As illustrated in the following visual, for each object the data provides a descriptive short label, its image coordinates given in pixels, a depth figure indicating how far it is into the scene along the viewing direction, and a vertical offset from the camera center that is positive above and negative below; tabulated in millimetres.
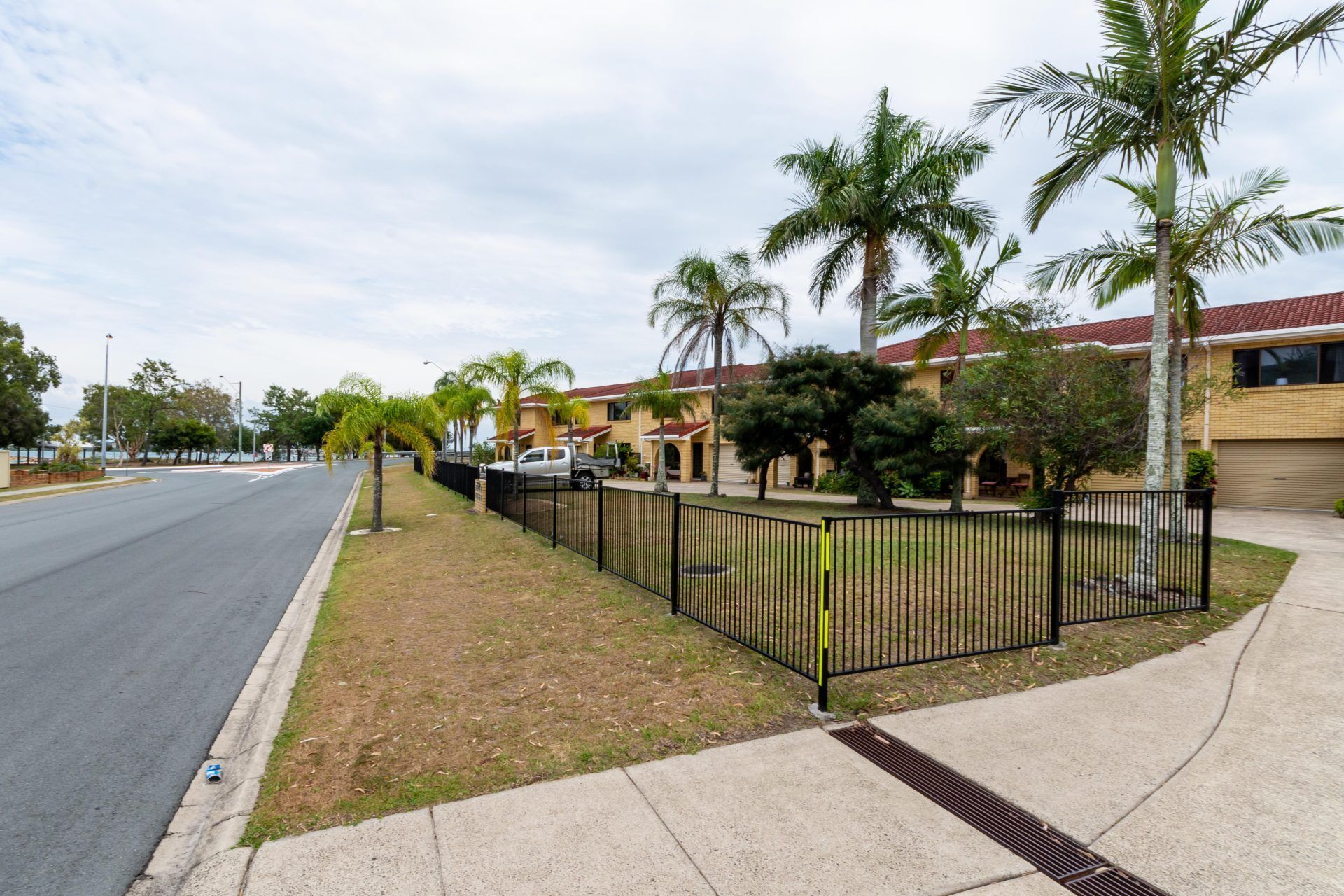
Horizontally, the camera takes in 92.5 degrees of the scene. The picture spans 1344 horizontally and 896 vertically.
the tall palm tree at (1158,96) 6816 +4258
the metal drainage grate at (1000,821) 2646 -1725
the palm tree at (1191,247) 10258 +3601
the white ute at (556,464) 26219 -582
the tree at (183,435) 62750 +791
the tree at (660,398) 30297 +2559
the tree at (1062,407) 12062 +997
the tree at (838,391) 17391 +1772
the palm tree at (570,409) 25234 +1845
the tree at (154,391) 61000 +5227
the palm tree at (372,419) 13930 +614
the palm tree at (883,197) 17578 +7167
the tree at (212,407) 68688 +4185
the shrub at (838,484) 25094 -1129
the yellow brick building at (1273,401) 18297 +1812
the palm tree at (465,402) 29094 +2184
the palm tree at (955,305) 15898 +4007
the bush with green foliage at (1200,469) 19109 -209
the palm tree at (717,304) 22328 +5244
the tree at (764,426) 17156 +787
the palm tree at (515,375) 22266 +2628
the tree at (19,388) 42781 +3610
